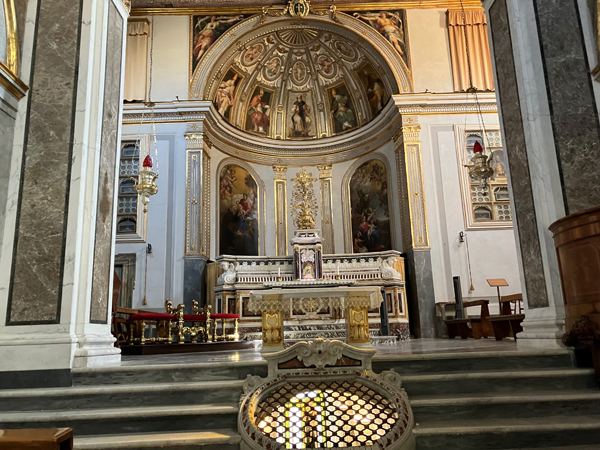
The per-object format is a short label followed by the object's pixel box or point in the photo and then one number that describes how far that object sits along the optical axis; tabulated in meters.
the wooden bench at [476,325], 8.80
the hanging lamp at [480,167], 9.34
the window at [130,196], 11.91
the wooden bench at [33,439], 2.23
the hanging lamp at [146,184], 8.98
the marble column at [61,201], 4.59
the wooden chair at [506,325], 7.22
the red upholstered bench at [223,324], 8.78
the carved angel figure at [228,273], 11.10
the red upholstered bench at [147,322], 7.66
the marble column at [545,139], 4.93
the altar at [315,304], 5.77
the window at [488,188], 11.95
